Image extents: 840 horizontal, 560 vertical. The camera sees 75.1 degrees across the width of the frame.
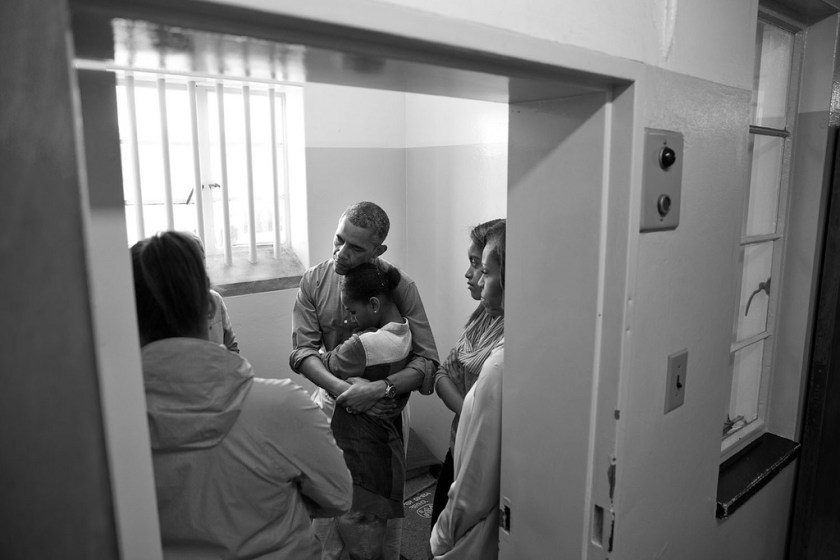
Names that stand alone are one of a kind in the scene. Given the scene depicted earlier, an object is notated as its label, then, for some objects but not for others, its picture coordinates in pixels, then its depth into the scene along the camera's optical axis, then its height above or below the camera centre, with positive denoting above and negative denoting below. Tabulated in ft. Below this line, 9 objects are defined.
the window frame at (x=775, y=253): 5.66 -0.62
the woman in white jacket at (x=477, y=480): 4.30 -2.26
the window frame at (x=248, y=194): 9.52 -0.09
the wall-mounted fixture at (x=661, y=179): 3.31 +0.10
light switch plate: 3.97 -1.34
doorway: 2.87 -0.37
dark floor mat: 8.80 -5.57
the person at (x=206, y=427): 3.08 -1.43
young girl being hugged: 6.60 -2.78
